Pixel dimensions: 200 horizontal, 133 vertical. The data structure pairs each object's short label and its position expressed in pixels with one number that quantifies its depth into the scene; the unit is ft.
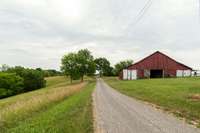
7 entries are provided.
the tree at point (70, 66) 130.91
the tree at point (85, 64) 135.37
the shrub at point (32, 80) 137.01
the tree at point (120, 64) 235.81
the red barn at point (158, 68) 109.01
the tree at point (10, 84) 123.47
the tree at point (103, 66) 235.99
